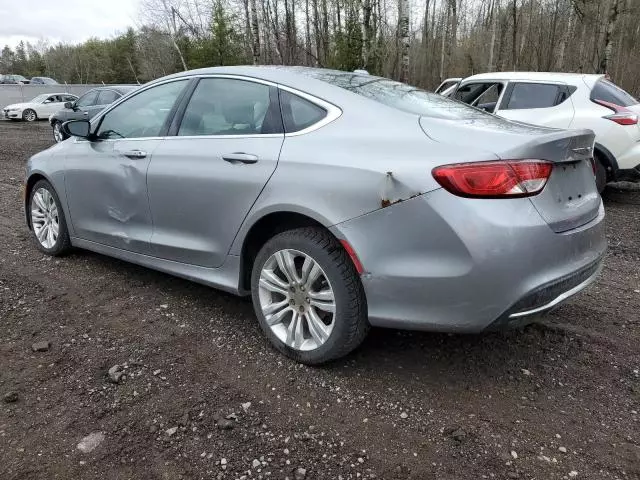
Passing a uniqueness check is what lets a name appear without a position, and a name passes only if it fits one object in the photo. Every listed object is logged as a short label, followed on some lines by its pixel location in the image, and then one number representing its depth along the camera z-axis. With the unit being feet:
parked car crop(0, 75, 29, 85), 157.38
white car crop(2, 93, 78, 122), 79.00
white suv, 21.77
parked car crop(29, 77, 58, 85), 133.82
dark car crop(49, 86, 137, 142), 54.13
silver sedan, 7.59
